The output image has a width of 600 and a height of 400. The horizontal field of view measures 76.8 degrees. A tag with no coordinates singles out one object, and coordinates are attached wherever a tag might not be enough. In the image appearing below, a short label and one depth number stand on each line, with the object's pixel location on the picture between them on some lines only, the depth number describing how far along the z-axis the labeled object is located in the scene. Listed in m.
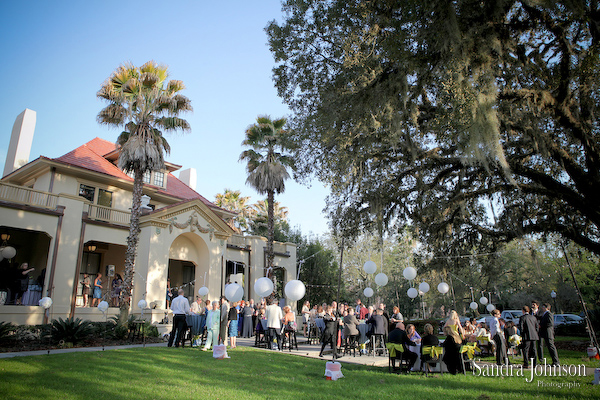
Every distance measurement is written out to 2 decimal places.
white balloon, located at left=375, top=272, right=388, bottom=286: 15.75
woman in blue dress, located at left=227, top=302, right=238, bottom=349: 12.56
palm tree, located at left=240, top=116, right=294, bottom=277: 23.09
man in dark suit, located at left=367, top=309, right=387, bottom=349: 11.84
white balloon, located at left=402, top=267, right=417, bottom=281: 16.23
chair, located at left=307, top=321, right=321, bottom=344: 16.41
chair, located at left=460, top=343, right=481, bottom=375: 8.63
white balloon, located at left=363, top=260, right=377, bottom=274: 15.62
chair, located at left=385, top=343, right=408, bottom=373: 8.98
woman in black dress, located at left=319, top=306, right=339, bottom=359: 11.94
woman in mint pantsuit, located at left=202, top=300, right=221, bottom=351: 11.86
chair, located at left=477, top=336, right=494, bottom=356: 11.83
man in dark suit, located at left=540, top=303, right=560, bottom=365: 9.68
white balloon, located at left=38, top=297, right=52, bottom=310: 13.17
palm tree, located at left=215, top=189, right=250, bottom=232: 40.72
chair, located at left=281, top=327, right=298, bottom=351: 13.33
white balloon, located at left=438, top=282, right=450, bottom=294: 18.67
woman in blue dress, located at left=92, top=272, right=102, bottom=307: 18.02
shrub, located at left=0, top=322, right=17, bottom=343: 11.13
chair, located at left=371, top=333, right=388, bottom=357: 12.22
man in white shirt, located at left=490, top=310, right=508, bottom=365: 10.13
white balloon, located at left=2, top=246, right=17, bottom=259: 15.26
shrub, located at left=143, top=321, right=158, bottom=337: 15.22
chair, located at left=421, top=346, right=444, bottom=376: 8.50
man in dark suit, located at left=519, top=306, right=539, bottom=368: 9.86
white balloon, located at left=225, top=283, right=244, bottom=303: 13.88
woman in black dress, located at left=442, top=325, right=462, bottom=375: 8.73
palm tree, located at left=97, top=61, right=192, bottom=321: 15.97
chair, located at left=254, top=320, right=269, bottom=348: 14.30
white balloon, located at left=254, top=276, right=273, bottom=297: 12.93
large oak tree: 8.83
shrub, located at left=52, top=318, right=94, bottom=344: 11.98
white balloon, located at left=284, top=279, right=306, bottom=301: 11.82
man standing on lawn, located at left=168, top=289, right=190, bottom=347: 12.18
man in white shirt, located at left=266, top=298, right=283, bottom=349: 12.53
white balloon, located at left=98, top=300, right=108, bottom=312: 15.23
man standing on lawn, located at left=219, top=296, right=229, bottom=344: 11.85
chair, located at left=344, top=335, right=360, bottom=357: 12.30
